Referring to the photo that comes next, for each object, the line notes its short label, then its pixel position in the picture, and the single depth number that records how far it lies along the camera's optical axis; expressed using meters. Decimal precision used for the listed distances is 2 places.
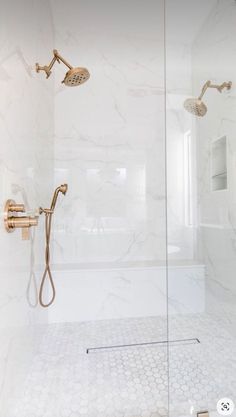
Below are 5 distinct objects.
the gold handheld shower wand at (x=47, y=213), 1.58
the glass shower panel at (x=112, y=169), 2.05
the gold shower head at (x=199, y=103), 1.71
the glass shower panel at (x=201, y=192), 1.54
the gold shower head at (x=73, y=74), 1.48
